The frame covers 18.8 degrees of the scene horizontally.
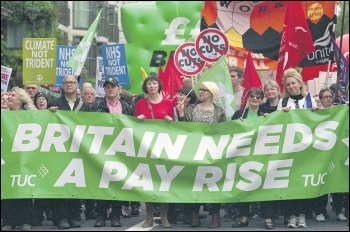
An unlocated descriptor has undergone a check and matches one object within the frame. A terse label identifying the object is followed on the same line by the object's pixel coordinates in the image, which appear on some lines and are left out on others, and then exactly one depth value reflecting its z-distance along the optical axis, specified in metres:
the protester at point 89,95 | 13.72
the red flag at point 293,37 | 15.21
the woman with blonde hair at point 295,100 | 11.88
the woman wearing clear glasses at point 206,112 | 11.90
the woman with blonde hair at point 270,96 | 12.38
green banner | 11.59
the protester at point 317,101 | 14.64
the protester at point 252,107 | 12.50
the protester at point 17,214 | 11.55
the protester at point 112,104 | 11.97
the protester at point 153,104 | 12.02
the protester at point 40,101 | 13.54
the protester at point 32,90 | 15.37
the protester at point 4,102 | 12.89
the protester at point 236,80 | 14.36
